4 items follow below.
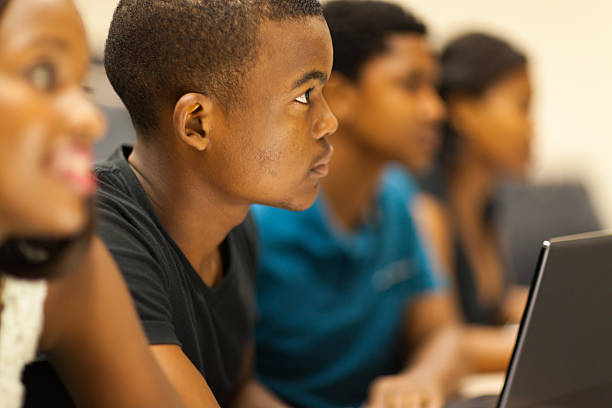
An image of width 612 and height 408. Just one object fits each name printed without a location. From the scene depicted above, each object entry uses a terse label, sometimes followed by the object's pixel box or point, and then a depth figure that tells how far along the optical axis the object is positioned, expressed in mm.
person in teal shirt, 1845
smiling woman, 1173
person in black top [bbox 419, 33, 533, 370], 2396
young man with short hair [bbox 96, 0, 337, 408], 1393
